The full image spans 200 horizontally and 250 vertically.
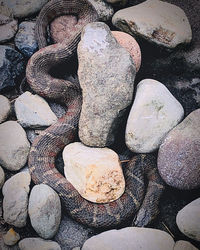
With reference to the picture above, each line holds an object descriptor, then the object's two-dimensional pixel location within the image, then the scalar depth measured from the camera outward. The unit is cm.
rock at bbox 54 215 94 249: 228
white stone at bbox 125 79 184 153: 237
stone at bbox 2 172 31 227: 223
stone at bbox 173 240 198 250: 206
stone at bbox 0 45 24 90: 275
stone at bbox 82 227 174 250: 210
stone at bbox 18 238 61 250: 215
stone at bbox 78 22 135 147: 237
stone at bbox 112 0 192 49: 257
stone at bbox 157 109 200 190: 223
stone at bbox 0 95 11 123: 264
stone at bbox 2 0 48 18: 295
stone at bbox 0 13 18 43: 287
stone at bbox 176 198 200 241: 208
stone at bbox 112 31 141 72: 256
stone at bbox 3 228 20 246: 219
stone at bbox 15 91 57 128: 263
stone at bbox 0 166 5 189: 238
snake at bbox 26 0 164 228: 232
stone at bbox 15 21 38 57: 284
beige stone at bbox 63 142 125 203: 228
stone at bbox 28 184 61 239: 217
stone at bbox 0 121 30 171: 246
